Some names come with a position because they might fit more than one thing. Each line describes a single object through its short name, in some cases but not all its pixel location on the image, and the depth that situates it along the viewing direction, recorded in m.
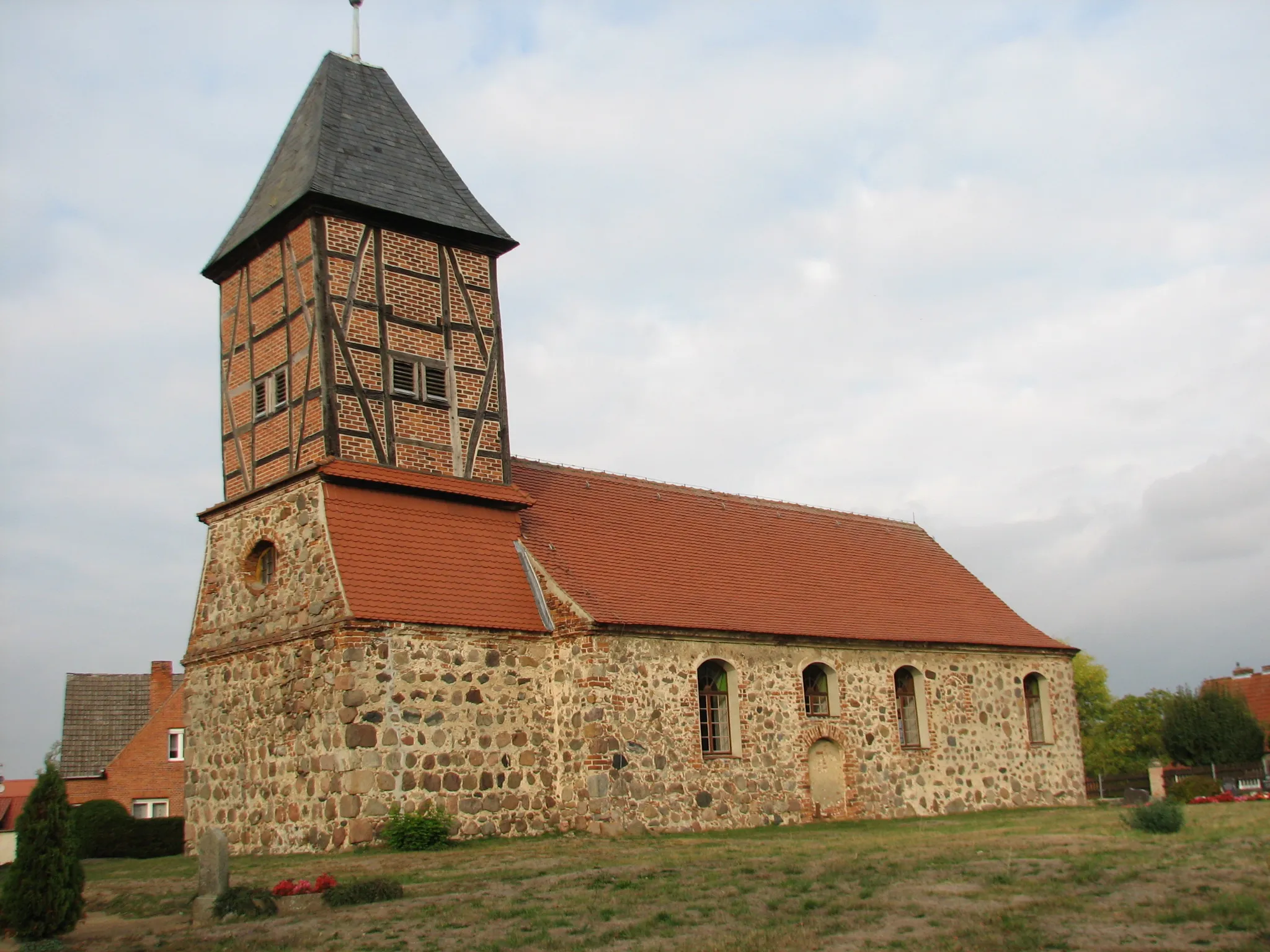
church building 17.98
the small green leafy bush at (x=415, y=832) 16.75
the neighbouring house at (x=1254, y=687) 50.81
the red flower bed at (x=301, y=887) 12.27
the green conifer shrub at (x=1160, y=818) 14.45
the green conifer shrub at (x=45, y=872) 10.66
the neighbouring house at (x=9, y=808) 21.33
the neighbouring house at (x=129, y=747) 36.94
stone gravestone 11.78
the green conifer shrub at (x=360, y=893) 11.88
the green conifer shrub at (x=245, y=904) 11.55
